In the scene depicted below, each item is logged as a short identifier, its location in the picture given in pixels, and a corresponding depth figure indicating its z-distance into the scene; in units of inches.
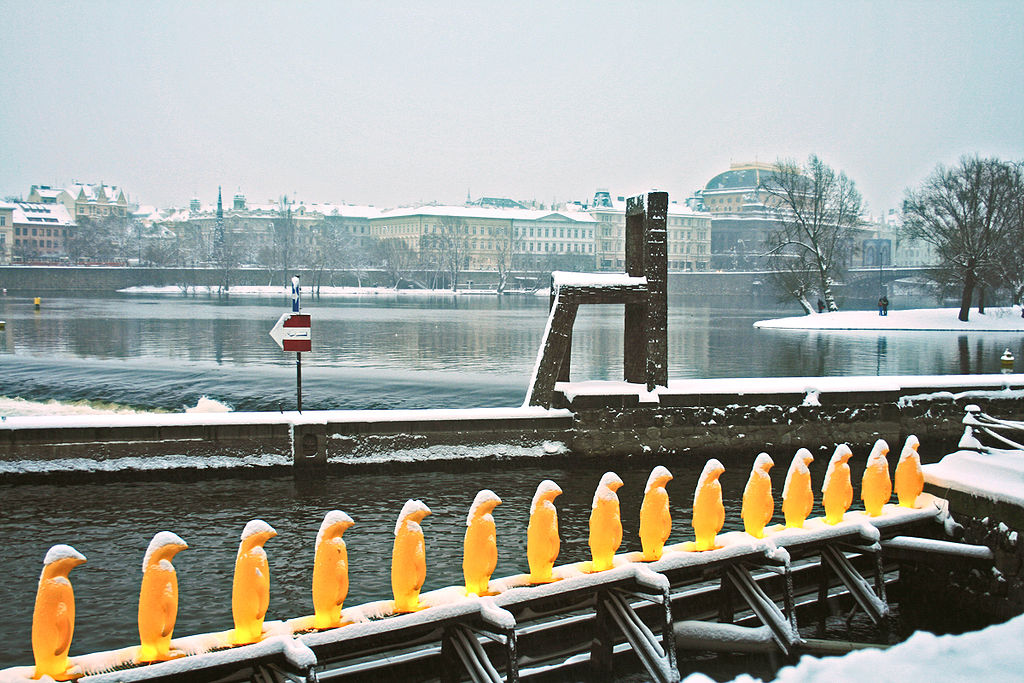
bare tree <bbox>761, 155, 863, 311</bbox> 2444.6
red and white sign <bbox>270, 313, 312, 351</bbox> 582.2
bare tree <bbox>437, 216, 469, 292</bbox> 4863.7
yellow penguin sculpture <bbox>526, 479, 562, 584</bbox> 257.8
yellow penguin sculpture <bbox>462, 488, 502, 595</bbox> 244.4
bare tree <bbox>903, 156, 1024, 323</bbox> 2107.5
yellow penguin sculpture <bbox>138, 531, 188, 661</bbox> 205.9
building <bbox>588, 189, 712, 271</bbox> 6643.7
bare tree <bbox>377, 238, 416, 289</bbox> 4756.4
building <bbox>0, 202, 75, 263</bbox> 5433.1
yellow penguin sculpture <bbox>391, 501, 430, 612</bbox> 236.4
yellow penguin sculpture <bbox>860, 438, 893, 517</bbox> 334.6
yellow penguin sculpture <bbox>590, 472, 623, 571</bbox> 265.4
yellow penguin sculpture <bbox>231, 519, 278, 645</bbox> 218.4
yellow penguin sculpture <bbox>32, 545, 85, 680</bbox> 198.5
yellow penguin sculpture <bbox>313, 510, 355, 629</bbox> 228.4
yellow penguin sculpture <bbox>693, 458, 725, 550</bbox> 290.0
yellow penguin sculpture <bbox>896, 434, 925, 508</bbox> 346.9
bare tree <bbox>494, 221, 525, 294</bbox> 5447.8
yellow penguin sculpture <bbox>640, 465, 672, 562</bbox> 277.7
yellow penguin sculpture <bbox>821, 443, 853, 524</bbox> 324.8
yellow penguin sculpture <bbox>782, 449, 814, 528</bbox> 314.3
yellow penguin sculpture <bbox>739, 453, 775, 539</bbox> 300.2
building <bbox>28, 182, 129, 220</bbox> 6269.7
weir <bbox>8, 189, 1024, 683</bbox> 236.7
